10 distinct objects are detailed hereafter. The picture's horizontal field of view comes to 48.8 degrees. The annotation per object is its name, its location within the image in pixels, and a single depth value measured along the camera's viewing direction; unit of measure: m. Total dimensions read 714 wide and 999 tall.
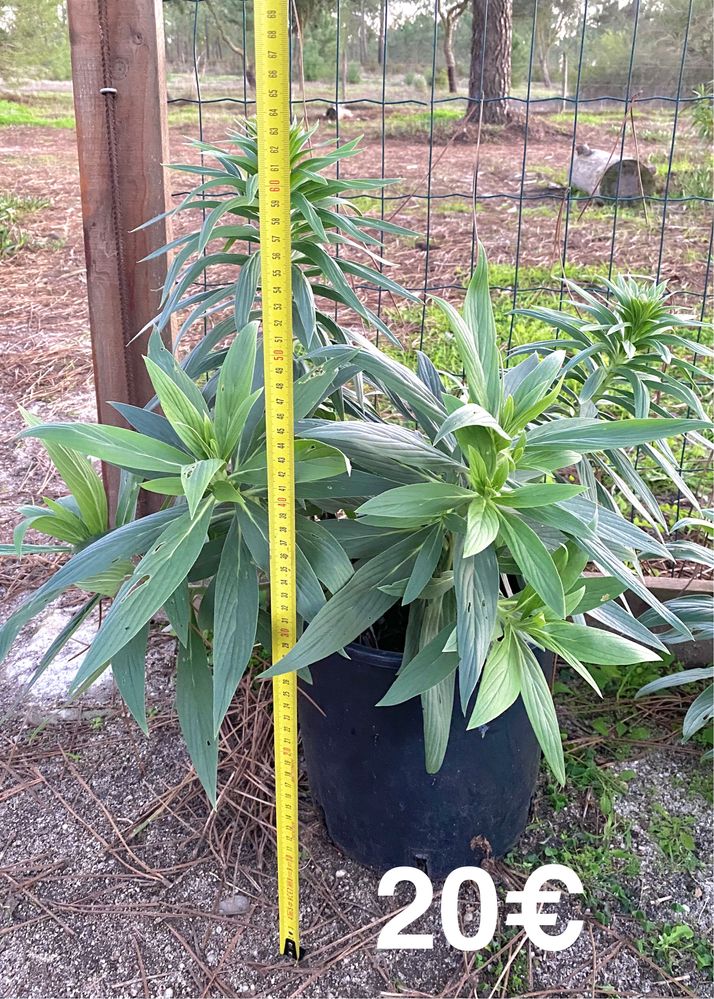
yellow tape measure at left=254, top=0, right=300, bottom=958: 1.00
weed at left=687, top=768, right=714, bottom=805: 1.89
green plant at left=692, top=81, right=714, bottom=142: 6.74
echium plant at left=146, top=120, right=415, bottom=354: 1.48
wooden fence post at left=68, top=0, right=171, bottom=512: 1.80
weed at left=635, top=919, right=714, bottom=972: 1.51
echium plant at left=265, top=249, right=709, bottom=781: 1.10
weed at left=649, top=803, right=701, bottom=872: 1.72
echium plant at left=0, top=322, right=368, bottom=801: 1.09
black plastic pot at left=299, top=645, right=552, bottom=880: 1.51
